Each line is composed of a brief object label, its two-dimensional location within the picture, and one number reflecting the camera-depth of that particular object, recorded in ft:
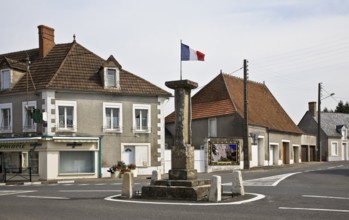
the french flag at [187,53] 56.85
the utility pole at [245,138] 110.32
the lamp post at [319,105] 157.57
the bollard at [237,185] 49.40
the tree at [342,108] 255.15
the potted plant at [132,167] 95.04
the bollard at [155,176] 52.38
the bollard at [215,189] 44.52
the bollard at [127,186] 50.01
